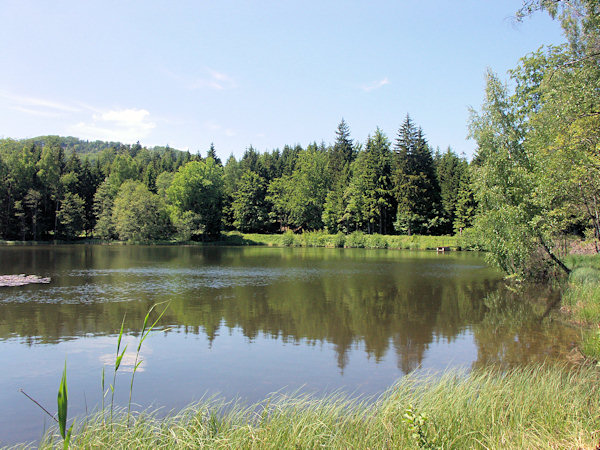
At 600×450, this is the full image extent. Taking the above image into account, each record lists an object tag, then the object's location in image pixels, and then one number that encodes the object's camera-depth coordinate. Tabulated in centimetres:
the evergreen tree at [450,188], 6675
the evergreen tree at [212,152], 10494
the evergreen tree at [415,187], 6481
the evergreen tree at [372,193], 6769
